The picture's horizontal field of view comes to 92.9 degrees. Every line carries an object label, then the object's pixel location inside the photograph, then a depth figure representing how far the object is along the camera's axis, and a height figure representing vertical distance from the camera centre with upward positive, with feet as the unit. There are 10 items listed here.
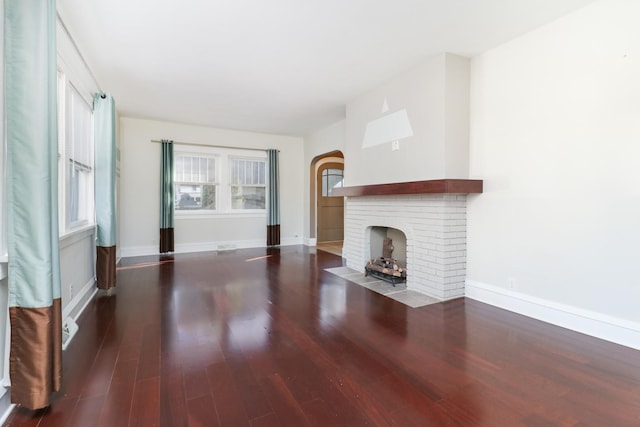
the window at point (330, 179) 25.95 +2.76
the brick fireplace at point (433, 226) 11.15 -0.62
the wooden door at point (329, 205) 25.52 +0.52
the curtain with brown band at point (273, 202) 23.30 +0.67
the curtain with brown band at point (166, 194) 19.94 +1.15
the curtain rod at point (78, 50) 8.61 +5.41
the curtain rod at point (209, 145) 20.58 +4.72
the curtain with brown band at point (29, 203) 5.00 +0.15
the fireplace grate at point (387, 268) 13.34 -2.59
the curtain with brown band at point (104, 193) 11.63 +0.72
